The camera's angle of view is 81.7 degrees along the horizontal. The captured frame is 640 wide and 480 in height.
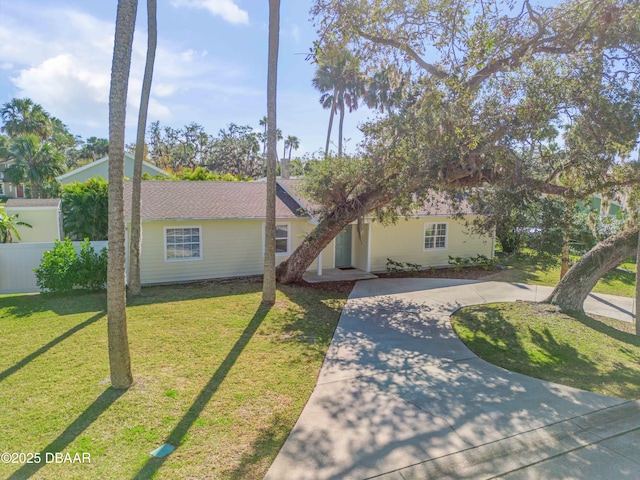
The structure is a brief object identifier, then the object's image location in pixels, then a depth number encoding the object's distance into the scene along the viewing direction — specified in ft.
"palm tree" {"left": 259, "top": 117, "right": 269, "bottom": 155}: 159.22
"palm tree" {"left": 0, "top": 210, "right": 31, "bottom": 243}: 43.39
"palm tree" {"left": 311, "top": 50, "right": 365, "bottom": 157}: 85.39
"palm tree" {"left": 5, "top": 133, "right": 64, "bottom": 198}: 80.88
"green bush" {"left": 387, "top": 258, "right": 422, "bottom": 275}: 50.24
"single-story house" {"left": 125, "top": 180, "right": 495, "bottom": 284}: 41.27
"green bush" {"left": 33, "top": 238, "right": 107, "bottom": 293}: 33.96
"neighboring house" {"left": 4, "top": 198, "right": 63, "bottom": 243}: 61.83
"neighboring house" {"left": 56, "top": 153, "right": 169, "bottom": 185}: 79.92
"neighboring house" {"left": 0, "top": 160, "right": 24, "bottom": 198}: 140.46
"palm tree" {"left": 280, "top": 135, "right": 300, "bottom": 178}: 169.07
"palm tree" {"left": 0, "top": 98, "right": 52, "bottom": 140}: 90.27
